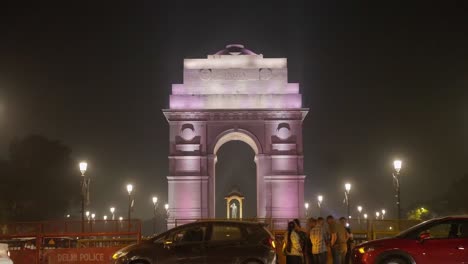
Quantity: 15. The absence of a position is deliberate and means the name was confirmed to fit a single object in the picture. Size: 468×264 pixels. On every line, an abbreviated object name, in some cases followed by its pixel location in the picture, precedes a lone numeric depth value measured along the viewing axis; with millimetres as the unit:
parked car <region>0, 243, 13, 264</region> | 19156
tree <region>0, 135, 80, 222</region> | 66438
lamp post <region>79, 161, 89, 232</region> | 36347
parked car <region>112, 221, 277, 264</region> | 18250
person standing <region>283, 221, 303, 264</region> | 19297
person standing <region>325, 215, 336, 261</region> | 20364
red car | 17688
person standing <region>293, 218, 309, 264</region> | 19438
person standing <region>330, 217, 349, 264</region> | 20734
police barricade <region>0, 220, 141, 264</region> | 22750
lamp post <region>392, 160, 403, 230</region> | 35969
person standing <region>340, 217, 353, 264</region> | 22153
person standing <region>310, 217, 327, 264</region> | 19719
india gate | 55188
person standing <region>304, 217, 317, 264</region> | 19938
